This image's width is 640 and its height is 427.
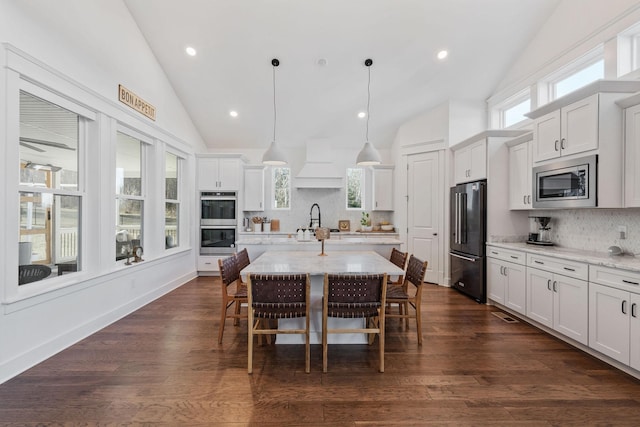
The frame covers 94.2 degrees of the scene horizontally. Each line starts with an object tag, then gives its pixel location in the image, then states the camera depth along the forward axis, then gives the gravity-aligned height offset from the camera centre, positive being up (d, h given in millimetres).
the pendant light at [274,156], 3836 +753
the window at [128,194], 3816 +269
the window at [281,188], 6695 +596
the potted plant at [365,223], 6334 -180
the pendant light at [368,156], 3725 +735
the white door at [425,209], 5344 +105
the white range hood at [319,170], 6215 +936
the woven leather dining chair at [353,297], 2336 -654
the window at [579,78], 3428 +1695
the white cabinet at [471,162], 4297 +820
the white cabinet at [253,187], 6199 +571
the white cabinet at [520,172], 3807 +570
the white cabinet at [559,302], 2711 -877
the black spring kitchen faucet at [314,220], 6554 -123
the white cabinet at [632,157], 2578 +513
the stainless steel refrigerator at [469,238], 4234 -356
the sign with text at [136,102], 3641 +1476
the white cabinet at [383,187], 6371 +593
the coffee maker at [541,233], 3758 -240
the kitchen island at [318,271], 2607 -491
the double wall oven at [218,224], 5914 -195
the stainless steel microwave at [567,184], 2836 +332
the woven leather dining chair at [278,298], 2346 -667
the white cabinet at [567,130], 2791 +881
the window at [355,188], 6715 +602
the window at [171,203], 4992 +198
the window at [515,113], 4523 +1635
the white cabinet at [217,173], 5918 +821
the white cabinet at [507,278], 3514 -804
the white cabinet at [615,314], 2275 -800
